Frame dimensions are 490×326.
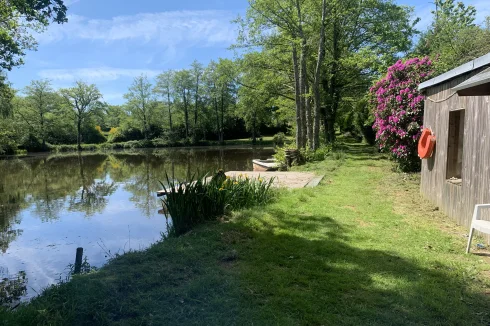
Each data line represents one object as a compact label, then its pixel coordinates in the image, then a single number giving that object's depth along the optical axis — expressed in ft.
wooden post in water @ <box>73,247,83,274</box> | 12.56
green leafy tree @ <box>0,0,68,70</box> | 15.94
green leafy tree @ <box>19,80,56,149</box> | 134.10
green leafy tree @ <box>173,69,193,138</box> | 147.84
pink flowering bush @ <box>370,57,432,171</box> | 28.30
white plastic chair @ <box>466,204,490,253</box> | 11.77
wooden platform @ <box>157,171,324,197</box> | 28.27
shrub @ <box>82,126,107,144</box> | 157.51
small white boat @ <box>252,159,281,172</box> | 44.54
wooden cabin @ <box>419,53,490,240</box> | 13.69
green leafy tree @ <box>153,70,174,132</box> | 152.76
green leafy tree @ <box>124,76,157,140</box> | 155.84
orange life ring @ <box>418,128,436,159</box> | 20.67
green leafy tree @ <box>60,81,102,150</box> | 149.79
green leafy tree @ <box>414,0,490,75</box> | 32.37
